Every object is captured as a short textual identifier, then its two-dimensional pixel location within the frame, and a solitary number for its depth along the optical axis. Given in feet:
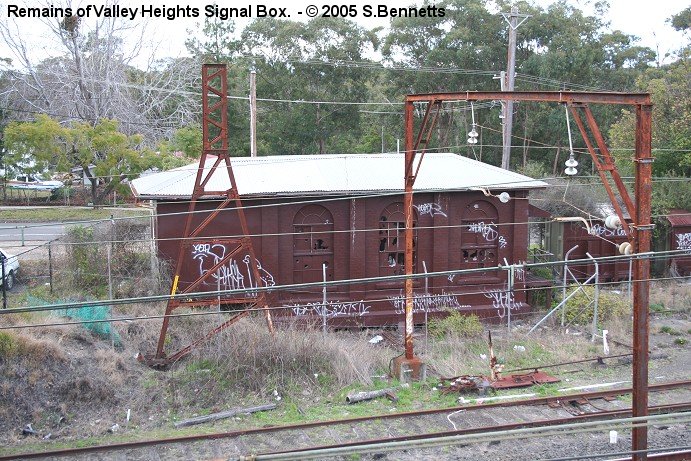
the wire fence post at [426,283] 57.78
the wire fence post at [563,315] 58.65
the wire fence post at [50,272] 62.69
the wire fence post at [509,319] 56.16
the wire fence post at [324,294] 53.19
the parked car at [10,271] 64.62
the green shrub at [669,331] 59.36
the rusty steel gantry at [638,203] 31.65
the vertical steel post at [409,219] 42.96
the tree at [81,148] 91.56
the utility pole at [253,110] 86.35
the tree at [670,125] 87.35
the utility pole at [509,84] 85.40
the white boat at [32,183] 143.02
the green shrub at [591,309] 60.90
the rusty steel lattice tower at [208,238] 47.19
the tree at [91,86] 115.24
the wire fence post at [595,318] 54.65
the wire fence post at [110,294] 49.78
